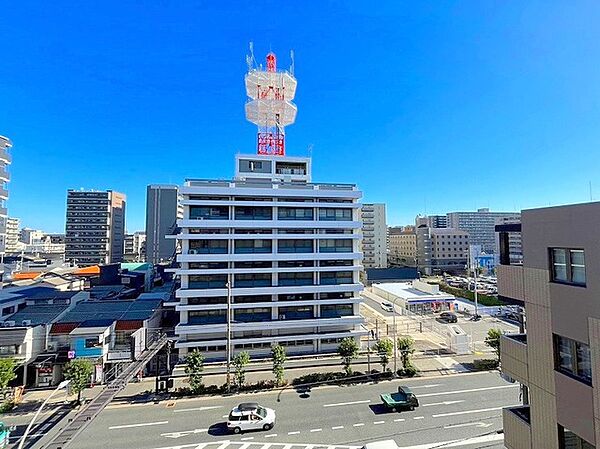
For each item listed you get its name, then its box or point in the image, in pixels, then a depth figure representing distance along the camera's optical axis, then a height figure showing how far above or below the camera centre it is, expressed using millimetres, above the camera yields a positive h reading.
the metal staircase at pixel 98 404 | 14202 -8412
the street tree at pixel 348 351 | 25250 -8298
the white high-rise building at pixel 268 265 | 28938 -1828
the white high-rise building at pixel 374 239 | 91125 +1682
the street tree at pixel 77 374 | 20141 -7867
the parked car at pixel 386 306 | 48688 -9467
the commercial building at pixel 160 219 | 104938 +9137
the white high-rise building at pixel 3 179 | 37531 +7994
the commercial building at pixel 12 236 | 114844 +4490
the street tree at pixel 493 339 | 25977 -7684
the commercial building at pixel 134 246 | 130225 +343
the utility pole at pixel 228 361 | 23125 -8354
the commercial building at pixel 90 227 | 105250 +6596
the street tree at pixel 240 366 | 23094 -8629
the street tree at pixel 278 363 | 23531 -8583
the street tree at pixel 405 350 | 25547 -8308
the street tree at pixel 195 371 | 22541 -8768
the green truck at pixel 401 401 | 19781 -9619
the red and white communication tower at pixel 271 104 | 35562 +15929
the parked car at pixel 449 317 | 42712 -9695
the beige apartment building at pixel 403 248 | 105000 -1110
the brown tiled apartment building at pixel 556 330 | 6719 -1984
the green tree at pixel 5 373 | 19375 -7577
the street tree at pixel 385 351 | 25141 -8233
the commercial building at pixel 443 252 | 96875 -2245
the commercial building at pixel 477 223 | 151062 +9959
